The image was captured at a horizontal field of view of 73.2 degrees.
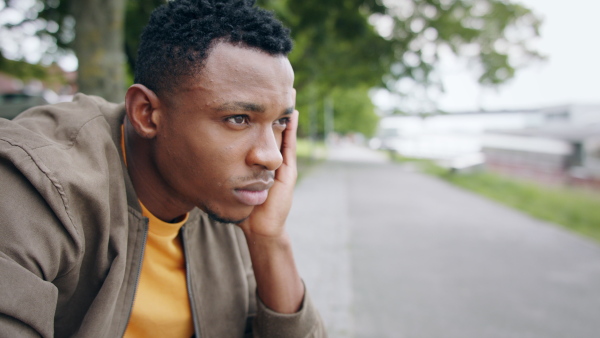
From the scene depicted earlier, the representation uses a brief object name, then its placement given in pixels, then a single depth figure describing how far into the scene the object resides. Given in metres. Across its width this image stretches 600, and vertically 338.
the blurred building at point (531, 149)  16.88
